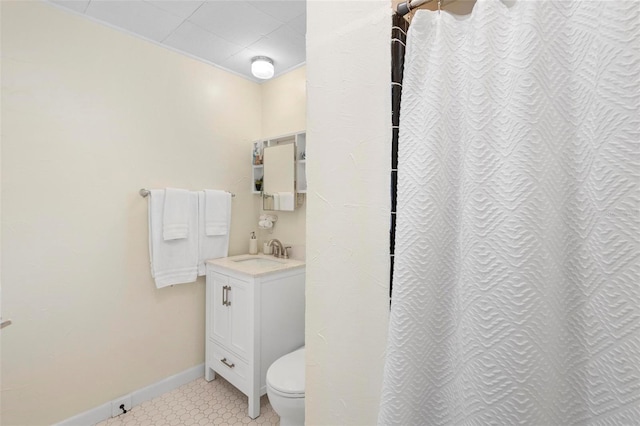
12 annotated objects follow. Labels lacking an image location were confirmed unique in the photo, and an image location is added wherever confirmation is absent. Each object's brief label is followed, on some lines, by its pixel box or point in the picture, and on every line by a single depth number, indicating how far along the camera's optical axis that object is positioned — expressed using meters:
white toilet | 1.47
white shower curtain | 0.40
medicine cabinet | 2.29
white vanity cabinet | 1.82
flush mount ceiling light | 2.18
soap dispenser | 2.49
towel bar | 1.95
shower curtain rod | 0.62
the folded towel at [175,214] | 2.00
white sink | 1.89
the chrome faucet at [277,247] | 2.42
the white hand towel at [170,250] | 1.96
